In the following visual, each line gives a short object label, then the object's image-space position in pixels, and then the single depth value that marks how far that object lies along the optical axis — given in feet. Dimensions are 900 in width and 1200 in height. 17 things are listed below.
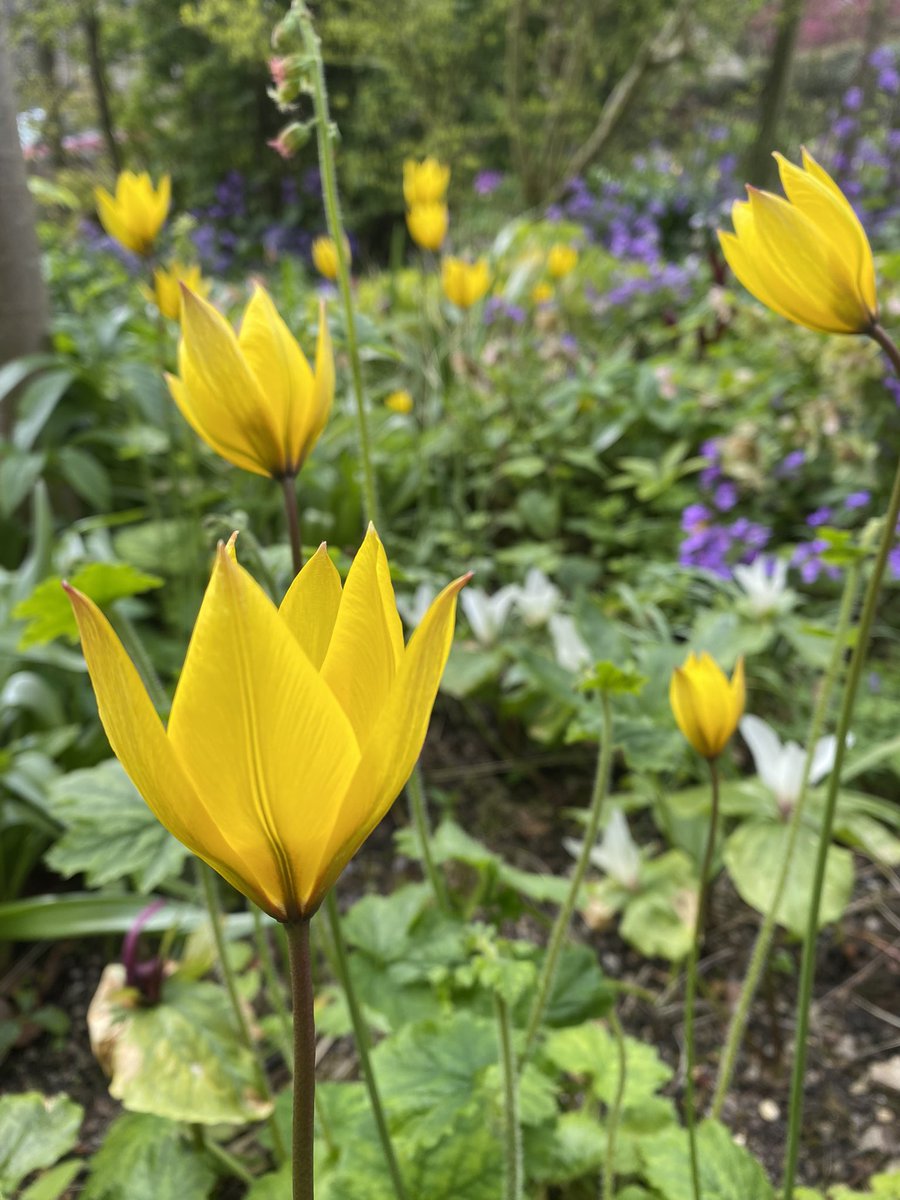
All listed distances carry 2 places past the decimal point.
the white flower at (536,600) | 2.09
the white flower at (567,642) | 1.74
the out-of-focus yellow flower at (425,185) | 2.30
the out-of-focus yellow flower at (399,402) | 2.67
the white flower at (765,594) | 1.81
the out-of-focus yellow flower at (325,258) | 2.48
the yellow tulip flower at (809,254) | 0.78
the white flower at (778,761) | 1.48
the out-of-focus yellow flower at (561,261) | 3.26
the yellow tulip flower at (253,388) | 0.86
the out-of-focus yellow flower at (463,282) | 2.49
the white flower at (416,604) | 1.91
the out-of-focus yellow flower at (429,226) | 2.18
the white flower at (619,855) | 1.55
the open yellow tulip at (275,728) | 0.50
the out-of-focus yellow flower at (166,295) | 1.79
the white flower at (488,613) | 2.05
